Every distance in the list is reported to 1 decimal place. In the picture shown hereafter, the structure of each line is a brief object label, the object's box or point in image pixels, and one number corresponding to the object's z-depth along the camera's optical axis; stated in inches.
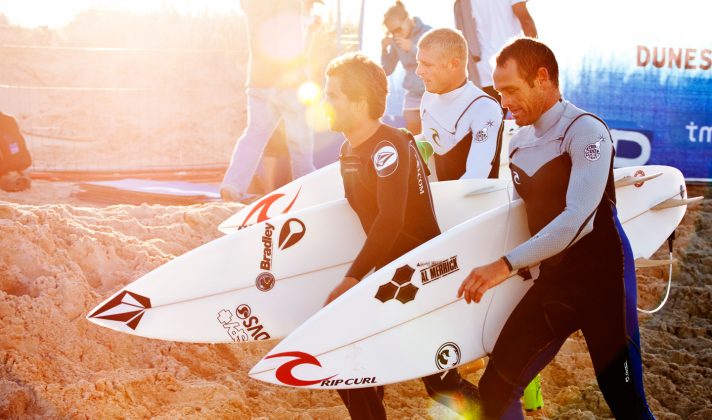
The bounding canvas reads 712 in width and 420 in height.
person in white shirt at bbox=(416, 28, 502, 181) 306.8
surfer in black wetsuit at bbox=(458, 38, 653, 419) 202.8
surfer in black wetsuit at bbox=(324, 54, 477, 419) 229.6
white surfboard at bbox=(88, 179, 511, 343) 301.1
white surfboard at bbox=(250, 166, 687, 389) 239.3
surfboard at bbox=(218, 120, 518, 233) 385.4
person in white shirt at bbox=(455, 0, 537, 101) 454.3
